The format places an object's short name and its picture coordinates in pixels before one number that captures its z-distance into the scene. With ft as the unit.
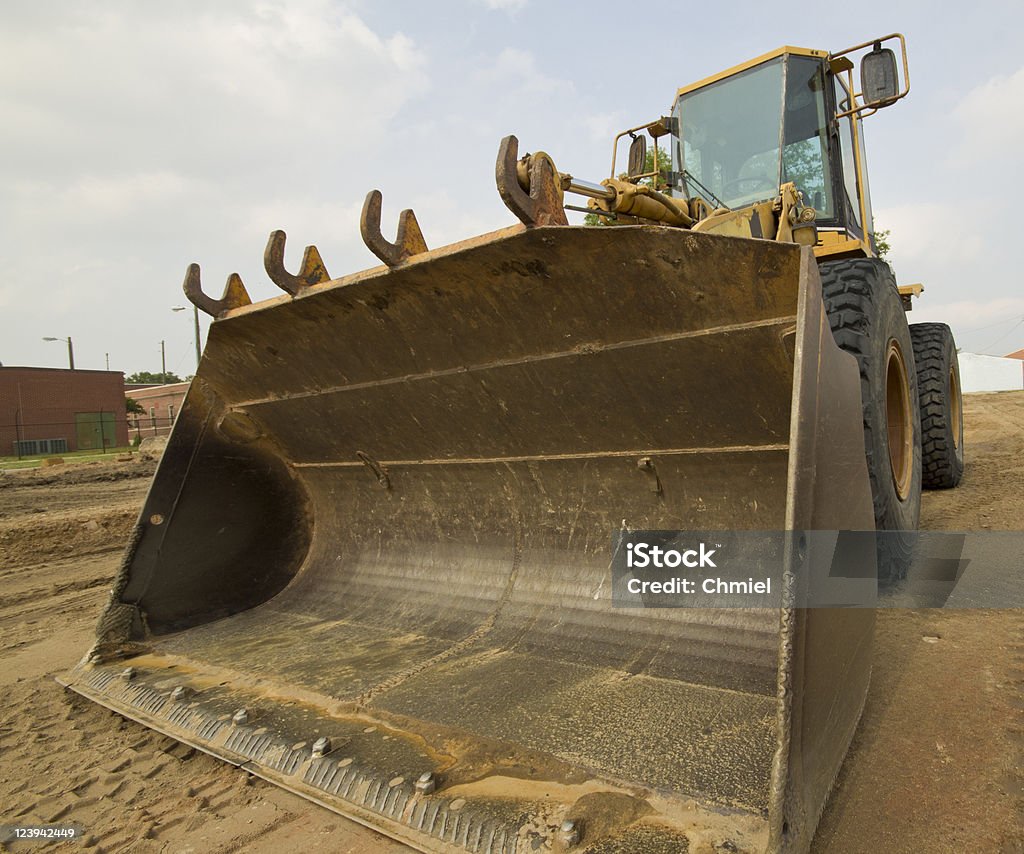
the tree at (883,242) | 69.31
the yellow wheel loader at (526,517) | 5.09
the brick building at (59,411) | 94.02
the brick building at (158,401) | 117.47
